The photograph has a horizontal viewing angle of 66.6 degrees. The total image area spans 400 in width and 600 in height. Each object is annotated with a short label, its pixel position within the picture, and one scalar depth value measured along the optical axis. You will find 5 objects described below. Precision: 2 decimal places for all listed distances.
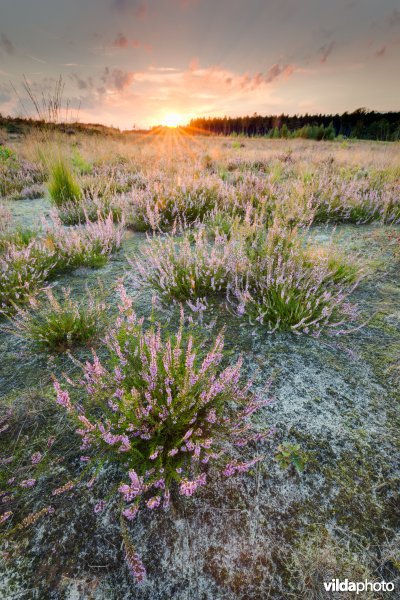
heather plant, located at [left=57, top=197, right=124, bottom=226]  5.59
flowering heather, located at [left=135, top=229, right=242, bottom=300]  3.02
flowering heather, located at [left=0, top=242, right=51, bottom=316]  3.13
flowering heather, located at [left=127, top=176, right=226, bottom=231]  5.23
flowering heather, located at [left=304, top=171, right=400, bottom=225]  5.29
